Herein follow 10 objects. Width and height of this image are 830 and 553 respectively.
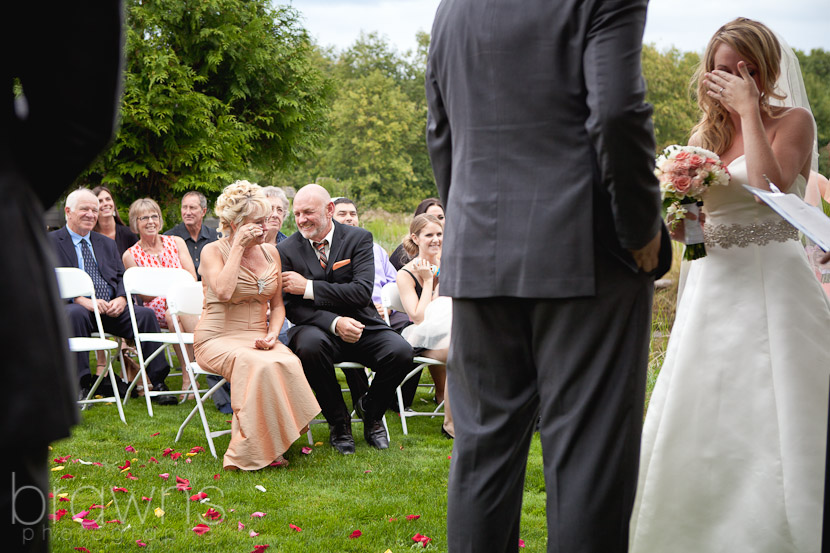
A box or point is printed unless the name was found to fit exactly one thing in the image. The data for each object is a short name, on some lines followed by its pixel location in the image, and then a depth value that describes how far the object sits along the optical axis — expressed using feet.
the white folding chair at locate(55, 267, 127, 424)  21.88
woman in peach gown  16.74
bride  9.92
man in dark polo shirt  29.76
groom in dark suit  6.45
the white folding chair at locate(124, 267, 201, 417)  22.20
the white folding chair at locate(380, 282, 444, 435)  22.09
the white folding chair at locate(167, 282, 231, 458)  20.45
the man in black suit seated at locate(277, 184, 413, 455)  18.69
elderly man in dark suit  24.53
